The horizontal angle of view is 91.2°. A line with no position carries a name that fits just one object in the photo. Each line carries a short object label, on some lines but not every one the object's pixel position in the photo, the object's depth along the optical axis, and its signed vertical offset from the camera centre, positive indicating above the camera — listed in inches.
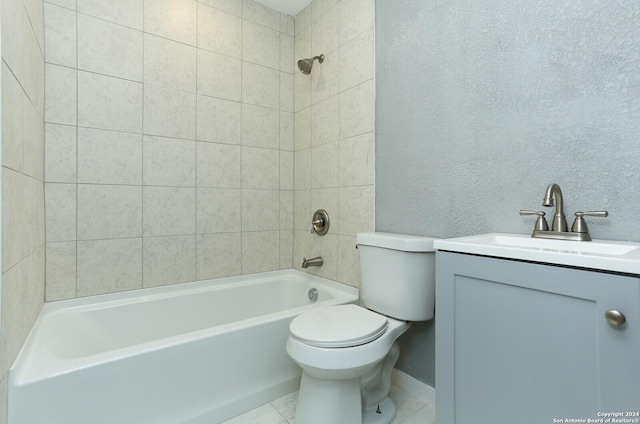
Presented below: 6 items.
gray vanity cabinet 27.8 -13.5
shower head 83.2 +39.5
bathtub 42.2 -24.5
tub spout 84.5 -13.6
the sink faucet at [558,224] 39.8 -1.5
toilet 47.2 -19.2
